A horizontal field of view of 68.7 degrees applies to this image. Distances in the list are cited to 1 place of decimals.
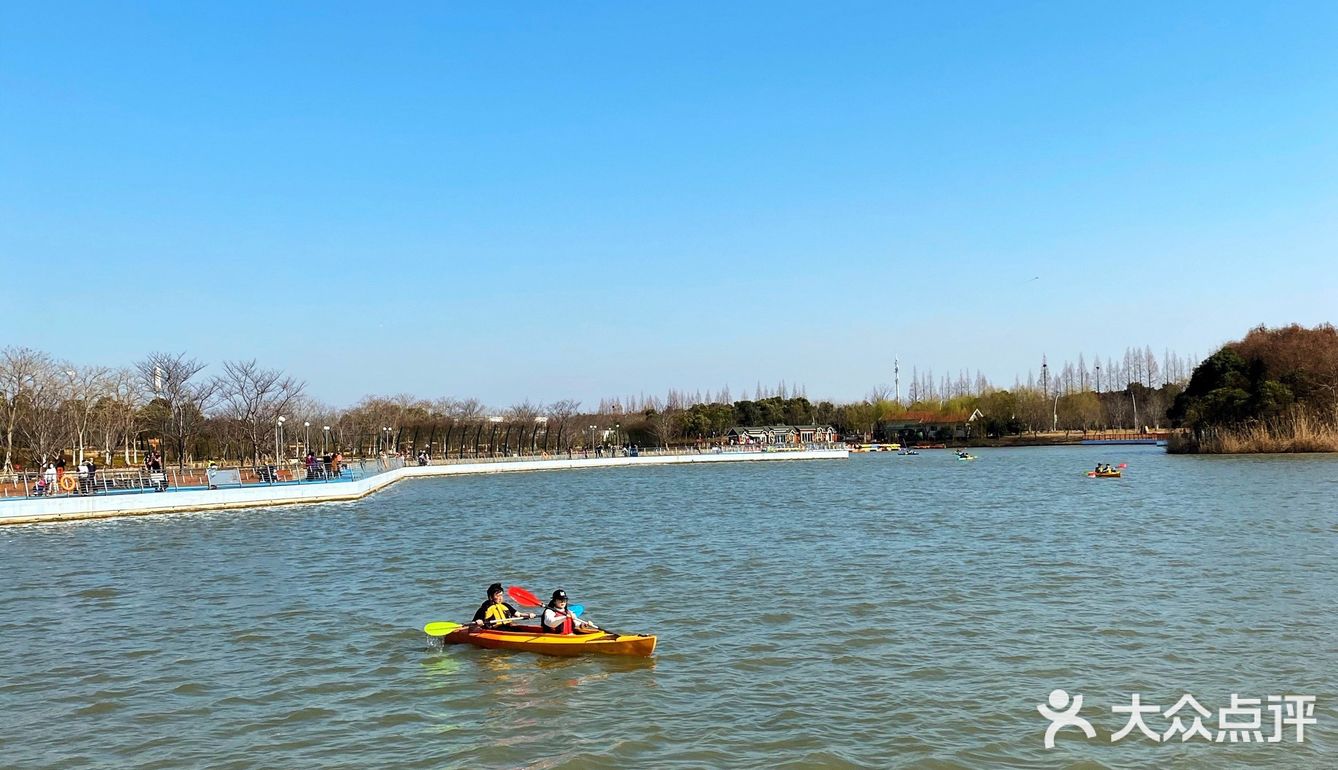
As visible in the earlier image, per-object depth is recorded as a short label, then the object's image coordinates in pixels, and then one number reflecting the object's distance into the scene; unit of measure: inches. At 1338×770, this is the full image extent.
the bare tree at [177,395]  2257.6
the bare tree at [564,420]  4402.1
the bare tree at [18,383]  2123.5
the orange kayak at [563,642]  520.4
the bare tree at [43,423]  1962.4
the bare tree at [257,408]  2377.2
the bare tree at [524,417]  4941.9
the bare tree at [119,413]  2449.6
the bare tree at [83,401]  2245.3
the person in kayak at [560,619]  539.5
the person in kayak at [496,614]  564.7
